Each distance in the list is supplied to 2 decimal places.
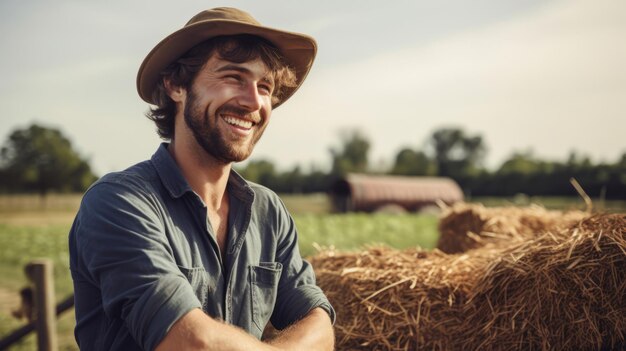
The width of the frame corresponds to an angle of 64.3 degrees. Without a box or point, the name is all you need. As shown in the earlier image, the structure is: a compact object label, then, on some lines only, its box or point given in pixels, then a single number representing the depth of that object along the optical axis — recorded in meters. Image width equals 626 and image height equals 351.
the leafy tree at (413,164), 83.00
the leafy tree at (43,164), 69.19
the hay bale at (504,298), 2.55
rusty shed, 31.73
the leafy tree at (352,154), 90.19
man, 1.83
